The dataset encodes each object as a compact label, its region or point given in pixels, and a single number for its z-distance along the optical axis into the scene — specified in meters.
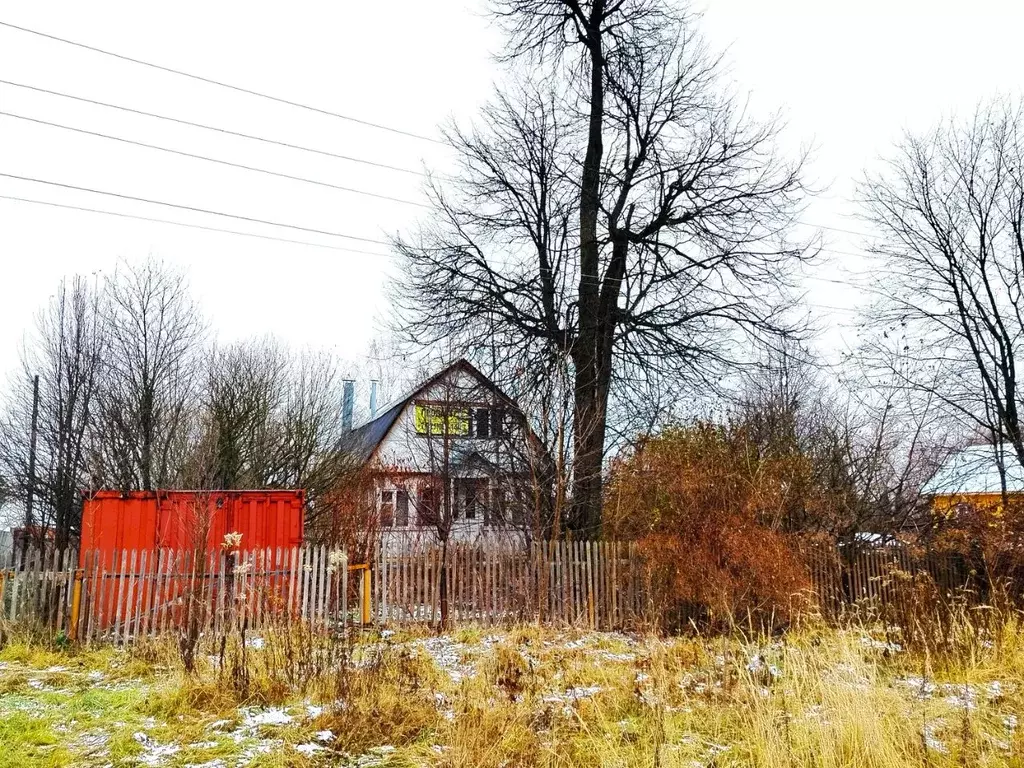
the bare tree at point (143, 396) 21.45
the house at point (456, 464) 16.94
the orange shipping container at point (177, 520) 12.55
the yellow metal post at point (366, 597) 11.52
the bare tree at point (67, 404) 21.86
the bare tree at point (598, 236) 15.46
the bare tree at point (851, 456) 13.73
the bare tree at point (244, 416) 22.08
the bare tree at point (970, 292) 17.72
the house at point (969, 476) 16.56
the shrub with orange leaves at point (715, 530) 10.22
